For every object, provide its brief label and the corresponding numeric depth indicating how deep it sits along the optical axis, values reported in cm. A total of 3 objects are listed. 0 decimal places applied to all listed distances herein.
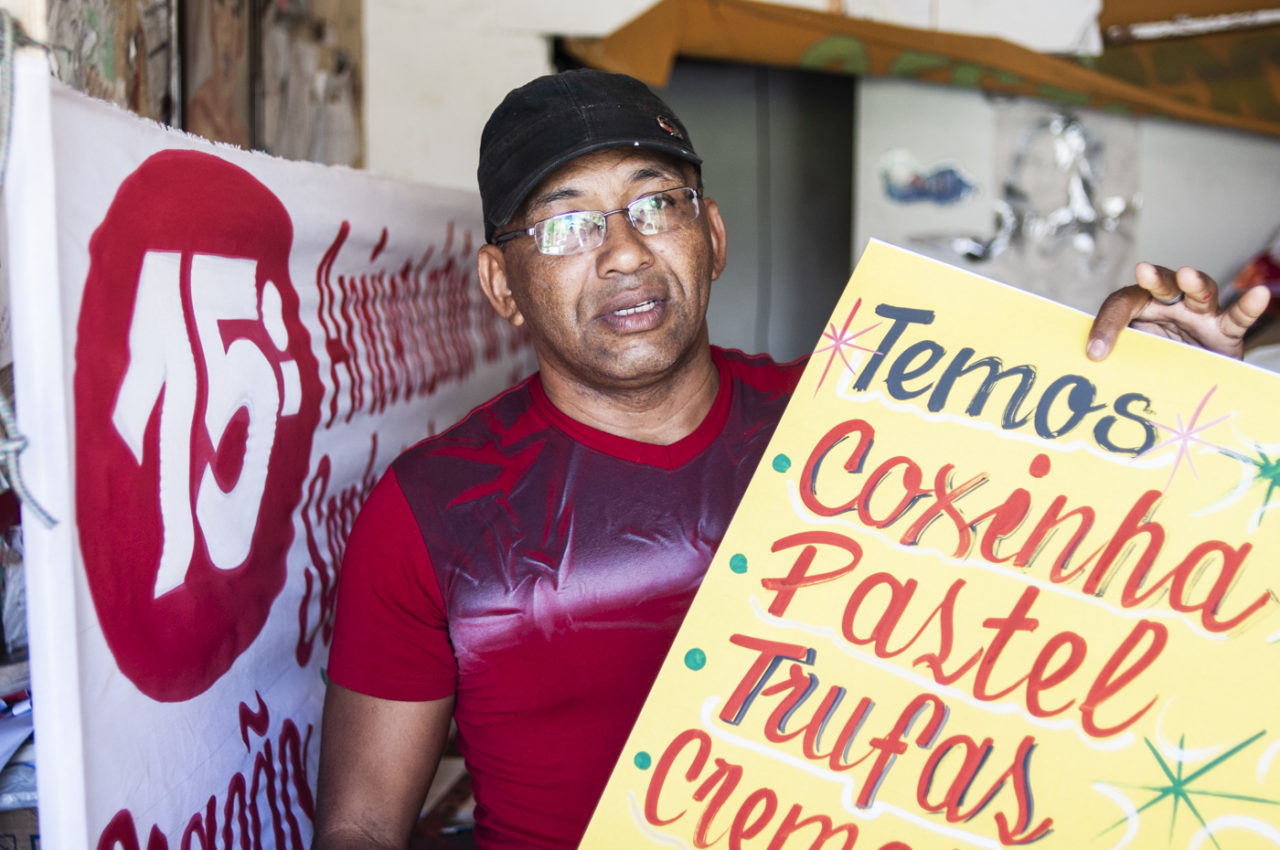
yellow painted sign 107
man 138
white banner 88
